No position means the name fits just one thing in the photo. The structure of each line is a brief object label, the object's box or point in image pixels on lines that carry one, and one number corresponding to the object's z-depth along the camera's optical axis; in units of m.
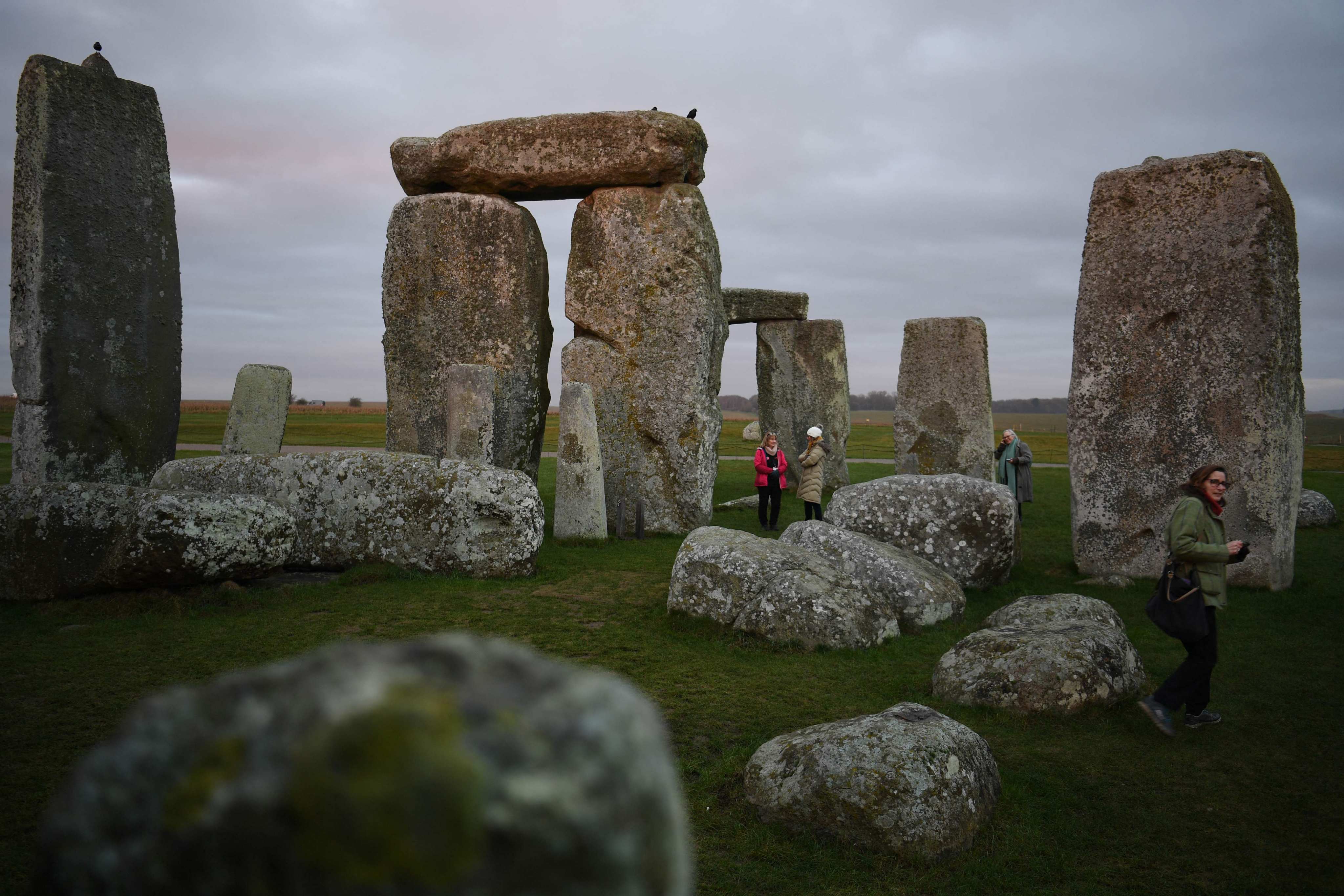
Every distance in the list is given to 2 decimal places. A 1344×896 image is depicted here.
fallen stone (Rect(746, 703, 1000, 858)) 2.94
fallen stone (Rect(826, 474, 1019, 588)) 7.02
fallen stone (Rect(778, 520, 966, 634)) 5.86
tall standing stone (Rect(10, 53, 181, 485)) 7.12
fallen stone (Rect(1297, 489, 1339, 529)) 11.08
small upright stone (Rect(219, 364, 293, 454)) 9.93
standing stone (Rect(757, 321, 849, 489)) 15.76
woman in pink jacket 10.41
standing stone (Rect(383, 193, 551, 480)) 10.98
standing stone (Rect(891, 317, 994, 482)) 12.95
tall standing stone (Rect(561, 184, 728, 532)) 10.45
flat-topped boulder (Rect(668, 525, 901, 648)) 5.23
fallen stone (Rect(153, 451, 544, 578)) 6.82
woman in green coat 4.26
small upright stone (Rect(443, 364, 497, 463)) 8.81
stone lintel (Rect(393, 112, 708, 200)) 10.32
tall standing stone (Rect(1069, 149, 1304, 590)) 7.08
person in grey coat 10.66
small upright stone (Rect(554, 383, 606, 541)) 9.09
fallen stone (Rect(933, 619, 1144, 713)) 4.18
